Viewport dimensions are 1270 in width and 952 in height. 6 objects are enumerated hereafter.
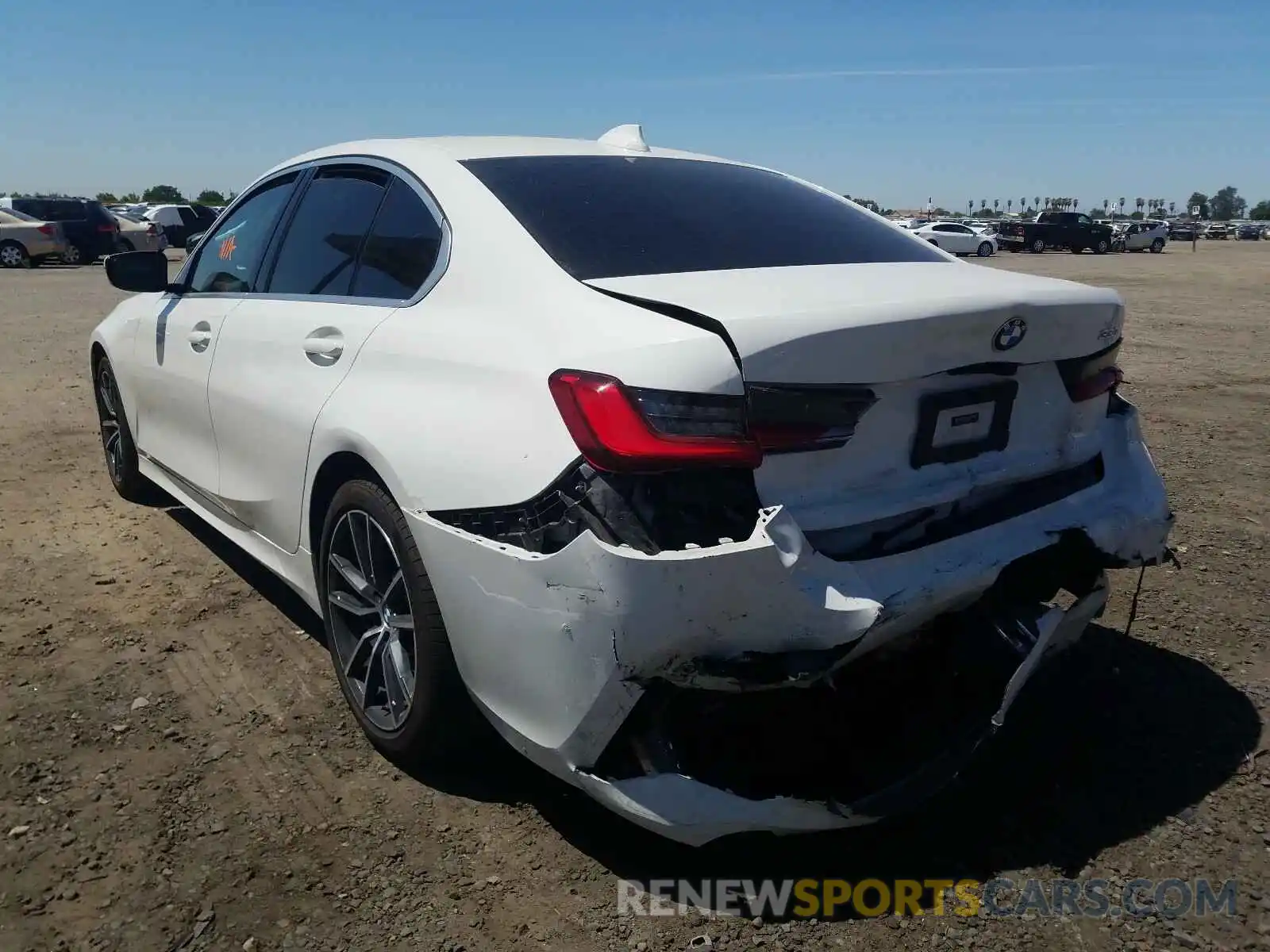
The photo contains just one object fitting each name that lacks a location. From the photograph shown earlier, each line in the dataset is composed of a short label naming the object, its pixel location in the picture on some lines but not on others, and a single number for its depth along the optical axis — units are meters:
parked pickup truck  43.06
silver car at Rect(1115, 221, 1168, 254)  46.88
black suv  24.86
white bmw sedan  2.02
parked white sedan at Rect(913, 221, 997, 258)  38.12
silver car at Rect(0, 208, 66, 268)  23.73
